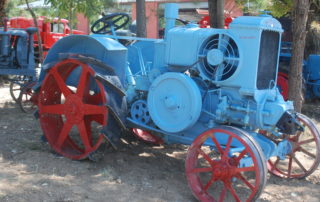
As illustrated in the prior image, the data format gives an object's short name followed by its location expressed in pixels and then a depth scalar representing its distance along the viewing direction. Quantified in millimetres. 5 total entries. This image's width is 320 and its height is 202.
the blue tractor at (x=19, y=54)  7070
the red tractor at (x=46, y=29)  14883
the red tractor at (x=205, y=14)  9102
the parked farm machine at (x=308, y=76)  9109
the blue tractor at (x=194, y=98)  3930
